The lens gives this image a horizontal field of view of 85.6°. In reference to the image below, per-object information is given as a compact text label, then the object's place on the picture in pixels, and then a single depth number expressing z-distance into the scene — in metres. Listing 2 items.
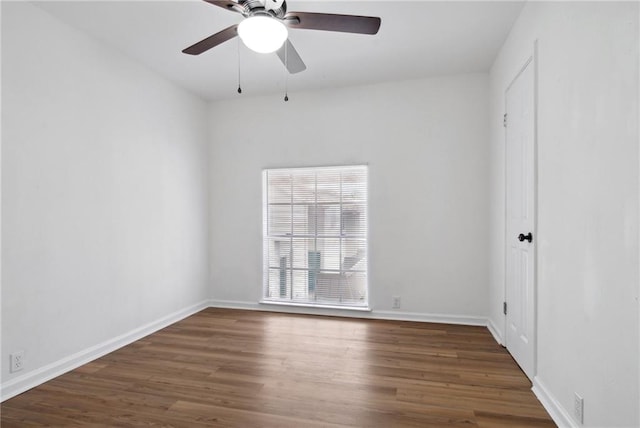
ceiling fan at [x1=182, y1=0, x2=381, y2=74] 1.85
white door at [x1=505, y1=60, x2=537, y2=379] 2.40
